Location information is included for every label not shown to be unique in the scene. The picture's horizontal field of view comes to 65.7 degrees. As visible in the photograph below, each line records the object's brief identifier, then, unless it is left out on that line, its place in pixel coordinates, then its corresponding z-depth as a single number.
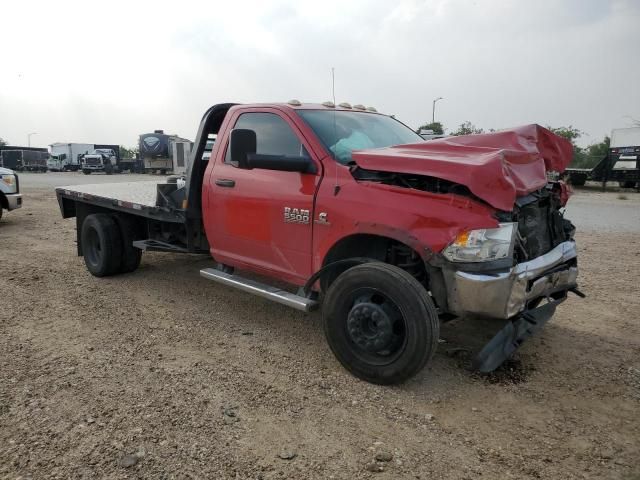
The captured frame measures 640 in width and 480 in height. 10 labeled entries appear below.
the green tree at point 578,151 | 34.72
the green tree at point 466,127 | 31.72
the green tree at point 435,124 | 25.96
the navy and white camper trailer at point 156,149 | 35.75
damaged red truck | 3.11
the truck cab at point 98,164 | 43.56
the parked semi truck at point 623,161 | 22.00
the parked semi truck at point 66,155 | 52.62
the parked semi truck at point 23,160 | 48.31
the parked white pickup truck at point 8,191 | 10.18
